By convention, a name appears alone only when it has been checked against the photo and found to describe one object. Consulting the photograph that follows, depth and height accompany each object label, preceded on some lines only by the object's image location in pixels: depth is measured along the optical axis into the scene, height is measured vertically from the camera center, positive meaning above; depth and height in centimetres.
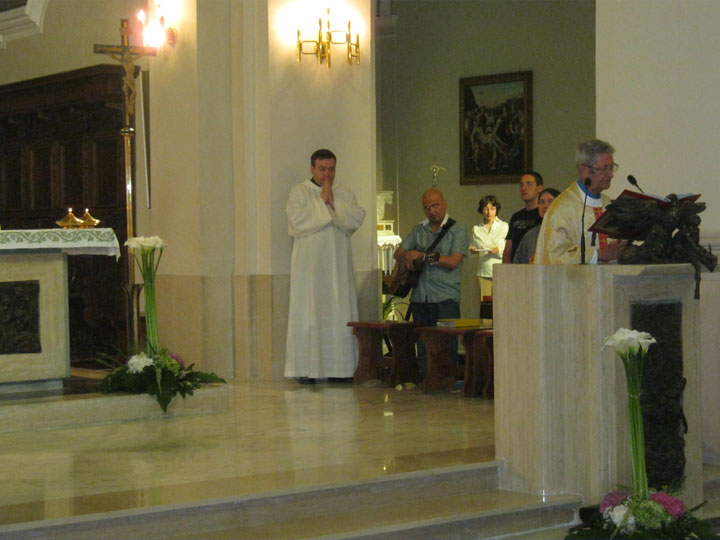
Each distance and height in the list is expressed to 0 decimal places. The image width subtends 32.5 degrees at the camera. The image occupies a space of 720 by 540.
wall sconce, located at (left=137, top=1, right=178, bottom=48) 1055 +193
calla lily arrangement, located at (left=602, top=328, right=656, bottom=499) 515 -60
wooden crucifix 1005 +132
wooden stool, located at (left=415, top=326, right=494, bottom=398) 890 -84
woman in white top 1380 +8
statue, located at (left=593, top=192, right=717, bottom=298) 605 +8
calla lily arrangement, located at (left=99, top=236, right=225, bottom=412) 825 -79
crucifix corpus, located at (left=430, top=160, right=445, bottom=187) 1602 +102
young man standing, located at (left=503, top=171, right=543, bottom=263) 902 +22
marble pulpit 592 -59
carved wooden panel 1234 +88
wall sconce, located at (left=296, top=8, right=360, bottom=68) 1038 +175
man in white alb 992 -25
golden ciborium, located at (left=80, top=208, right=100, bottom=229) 930 +24
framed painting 1511 +150
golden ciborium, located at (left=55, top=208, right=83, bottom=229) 914 +23
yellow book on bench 916 -56
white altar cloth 811 +9
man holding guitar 966 -11
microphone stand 596 +2
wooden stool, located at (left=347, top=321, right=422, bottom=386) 963 -83
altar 819 -33
